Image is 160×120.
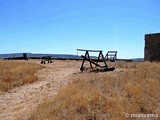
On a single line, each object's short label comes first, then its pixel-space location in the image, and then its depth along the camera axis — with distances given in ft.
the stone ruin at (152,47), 35.70
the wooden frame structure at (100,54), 25.28
